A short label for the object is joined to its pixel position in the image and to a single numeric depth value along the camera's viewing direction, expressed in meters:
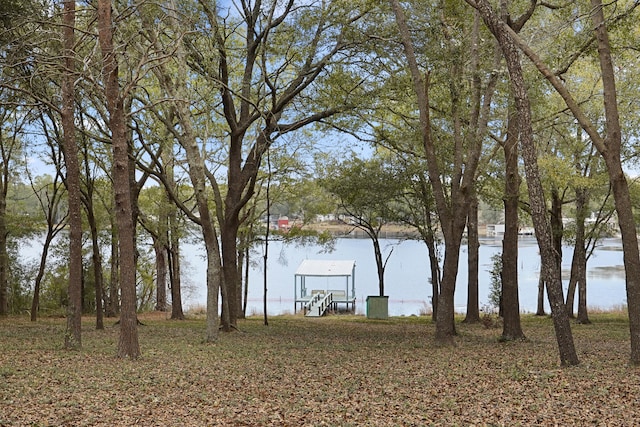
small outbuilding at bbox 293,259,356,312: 30.56
